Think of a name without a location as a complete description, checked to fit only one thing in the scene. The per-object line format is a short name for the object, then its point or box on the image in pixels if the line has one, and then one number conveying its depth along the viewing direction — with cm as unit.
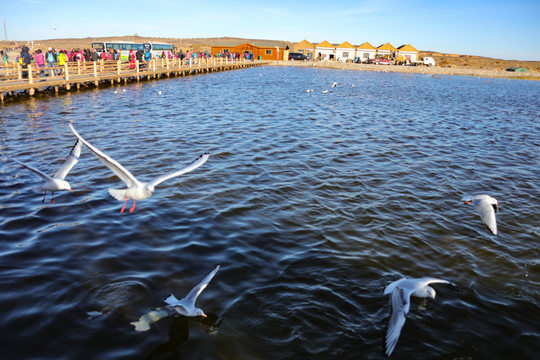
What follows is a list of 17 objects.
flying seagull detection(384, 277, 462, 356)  426
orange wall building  10238
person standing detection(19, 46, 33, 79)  2288
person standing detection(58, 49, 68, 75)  2702
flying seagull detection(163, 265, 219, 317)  459
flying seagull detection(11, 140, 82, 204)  686
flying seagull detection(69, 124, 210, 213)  590
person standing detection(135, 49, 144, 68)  3788
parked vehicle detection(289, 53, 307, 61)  10438
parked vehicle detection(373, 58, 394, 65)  9656
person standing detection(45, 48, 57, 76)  2755
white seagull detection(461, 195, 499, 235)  705
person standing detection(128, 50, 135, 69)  3607
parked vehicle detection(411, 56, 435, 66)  10191
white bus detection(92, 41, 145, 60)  5845
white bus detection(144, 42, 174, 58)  6128
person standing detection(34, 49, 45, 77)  2594
